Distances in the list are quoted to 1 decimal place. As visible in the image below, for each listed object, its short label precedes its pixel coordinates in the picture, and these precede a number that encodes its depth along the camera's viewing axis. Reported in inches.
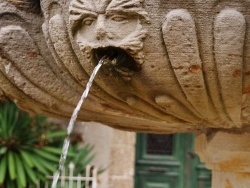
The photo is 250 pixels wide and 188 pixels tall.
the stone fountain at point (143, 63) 81.9
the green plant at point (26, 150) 260.7
